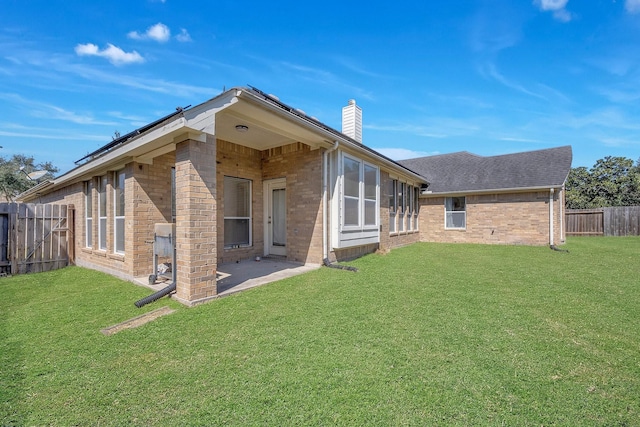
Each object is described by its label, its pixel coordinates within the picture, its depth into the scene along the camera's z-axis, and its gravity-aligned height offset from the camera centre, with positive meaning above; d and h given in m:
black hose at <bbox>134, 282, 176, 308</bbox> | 4.30 -1.28
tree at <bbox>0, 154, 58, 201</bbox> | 23.99 +2.93
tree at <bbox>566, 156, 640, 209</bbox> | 27.04 +2.98
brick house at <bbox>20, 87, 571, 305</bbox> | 4.39 +0.57
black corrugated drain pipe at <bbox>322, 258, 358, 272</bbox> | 6.74 -1.26
